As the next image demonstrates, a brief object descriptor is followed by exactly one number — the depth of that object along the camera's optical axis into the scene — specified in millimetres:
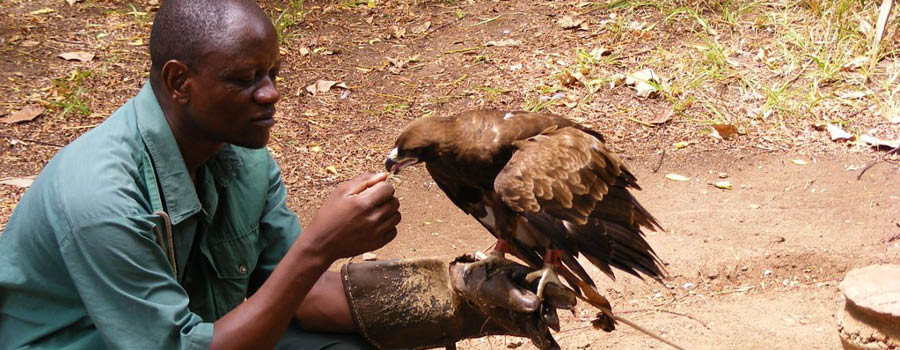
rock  3568
